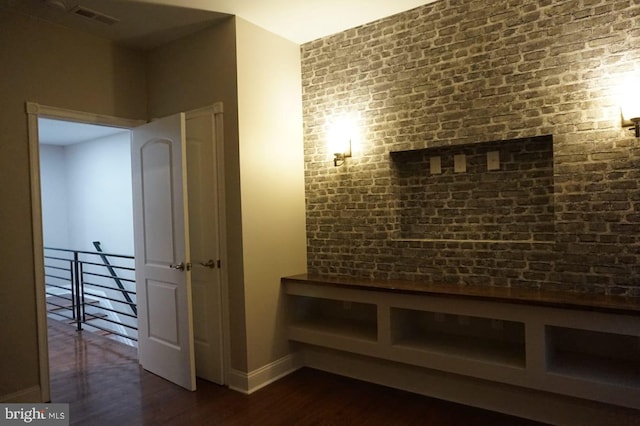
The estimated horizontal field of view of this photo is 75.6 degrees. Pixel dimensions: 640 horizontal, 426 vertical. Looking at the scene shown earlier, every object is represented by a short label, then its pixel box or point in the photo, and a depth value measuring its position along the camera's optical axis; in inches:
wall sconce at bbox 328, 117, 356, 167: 147.5
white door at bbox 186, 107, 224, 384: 138.7
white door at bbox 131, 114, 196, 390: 130.3
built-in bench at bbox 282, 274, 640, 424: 97.3
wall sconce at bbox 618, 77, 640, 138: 98.5
